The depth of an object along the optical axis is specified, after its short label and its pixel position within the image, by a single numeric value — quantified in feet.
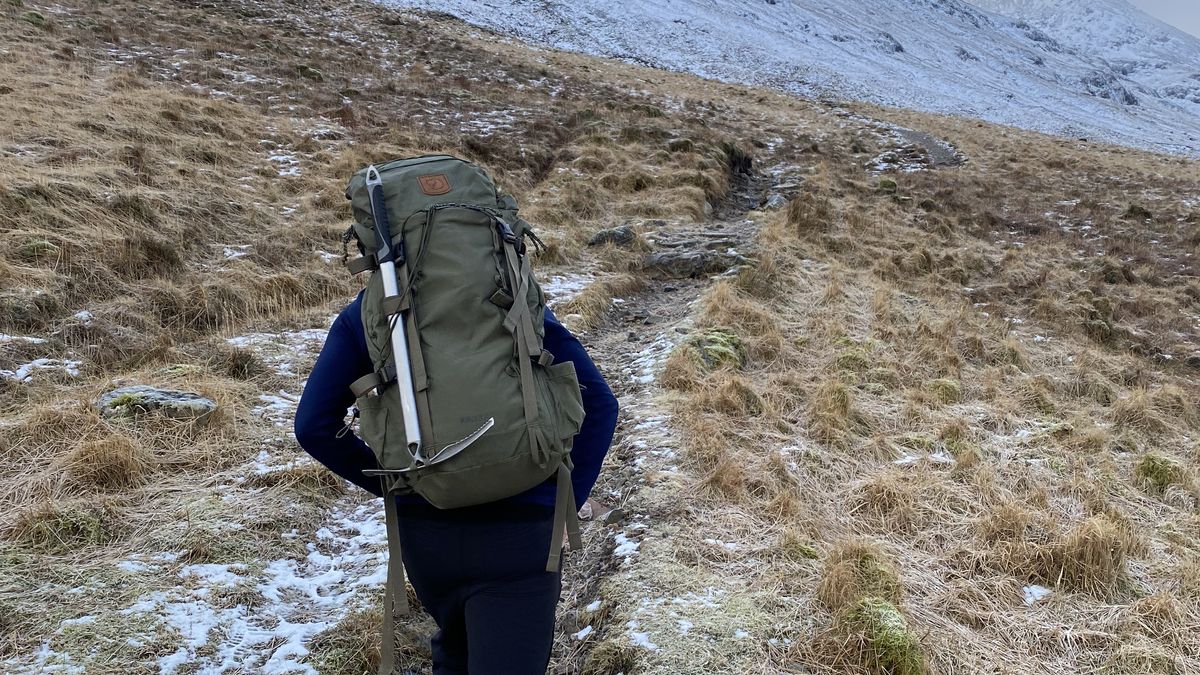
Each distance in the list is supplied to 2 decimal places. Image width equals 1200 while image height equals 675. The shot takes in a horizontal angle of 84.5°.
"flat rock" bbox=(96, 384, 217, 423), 14.05
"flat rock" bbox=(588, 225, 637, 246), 33.24
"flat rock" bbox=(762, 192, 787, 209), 44.14
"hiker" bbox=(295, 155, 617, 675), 5.72
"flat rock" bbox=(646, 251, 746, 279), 30.01
